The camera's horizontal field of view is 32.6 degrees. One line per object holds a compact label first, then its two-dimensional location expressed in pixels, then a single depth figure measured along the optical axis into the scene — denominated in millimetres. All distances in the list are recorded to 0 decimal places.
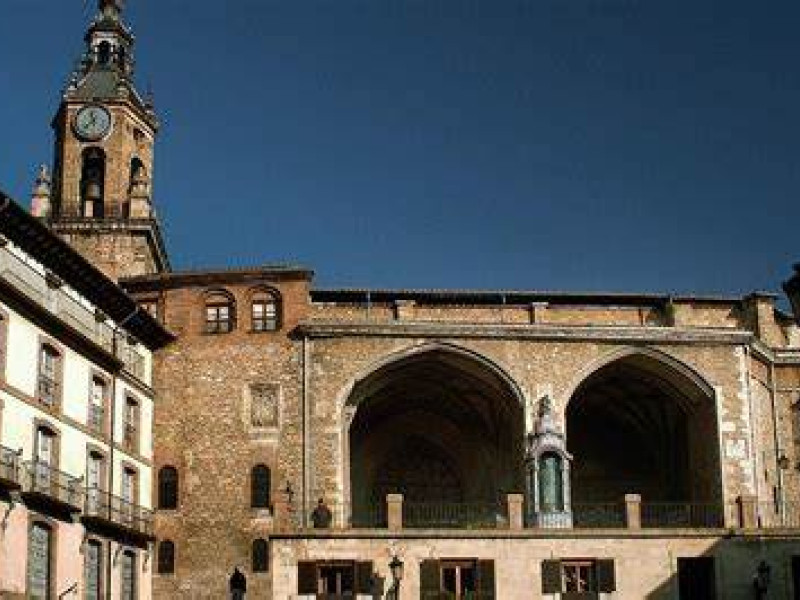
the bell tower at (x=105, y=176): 51062
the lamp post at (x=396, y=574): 38719
